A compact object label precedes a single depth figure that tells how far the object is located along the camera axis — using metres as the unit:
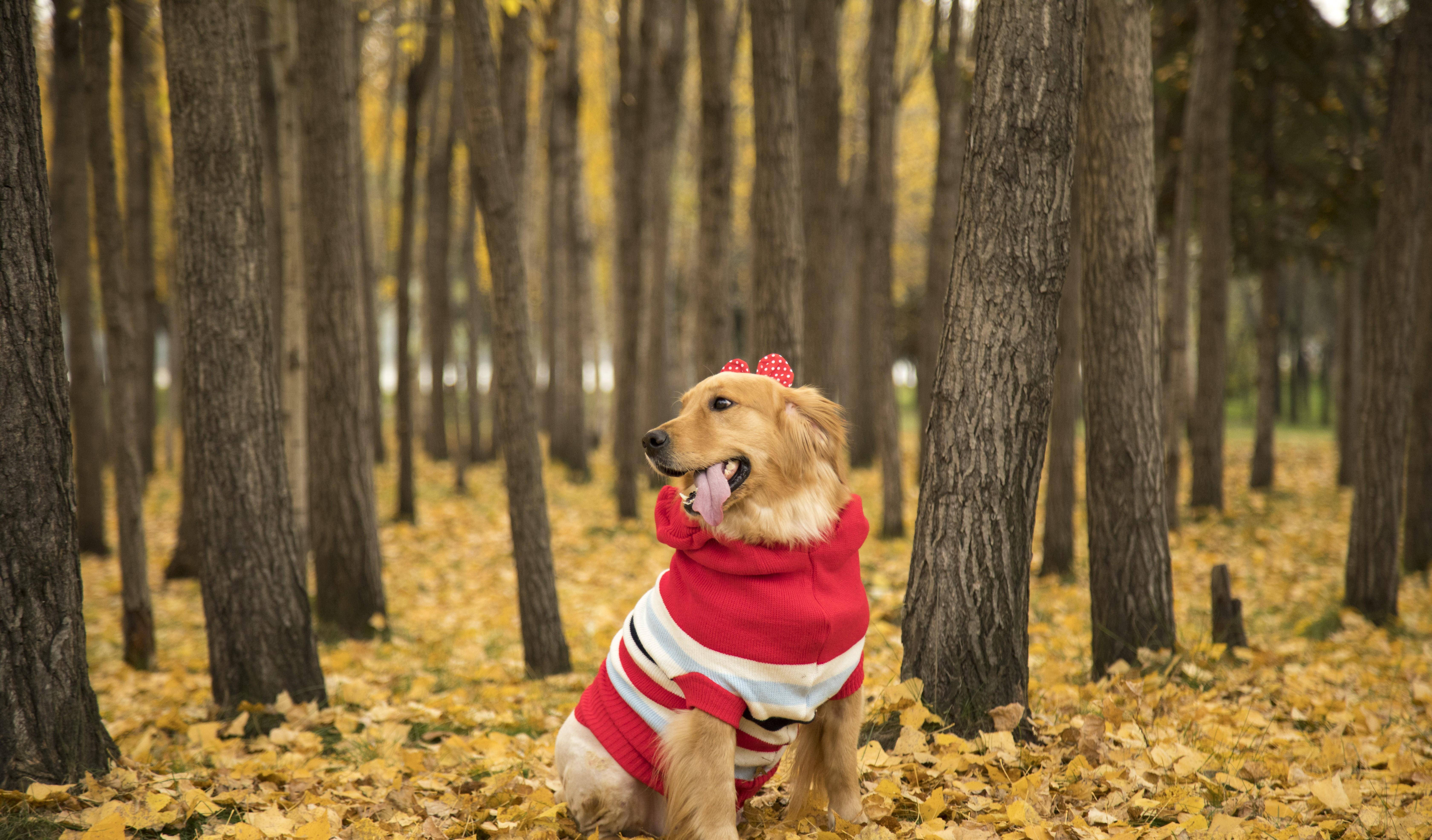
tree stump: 6.03
